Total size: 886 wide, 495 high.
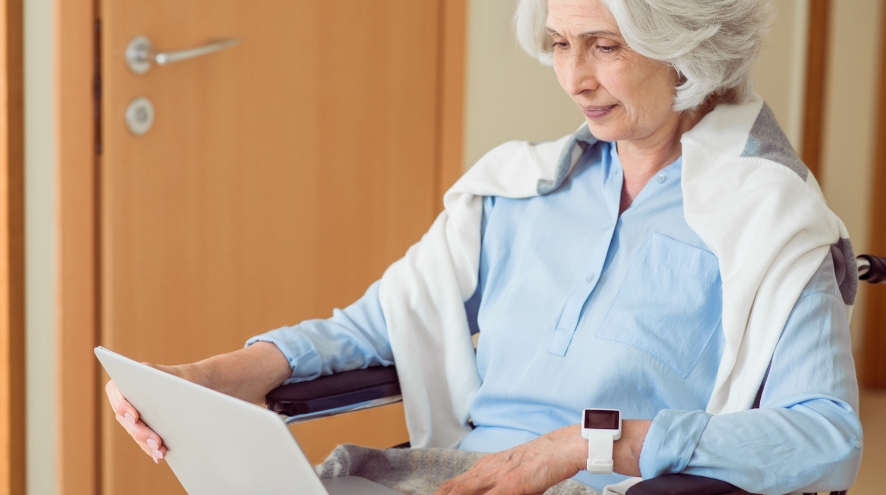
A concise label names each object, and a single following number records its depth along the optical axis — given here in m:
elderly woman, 2.43
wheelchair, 2.60
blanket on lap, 2.56
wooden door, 2.90
